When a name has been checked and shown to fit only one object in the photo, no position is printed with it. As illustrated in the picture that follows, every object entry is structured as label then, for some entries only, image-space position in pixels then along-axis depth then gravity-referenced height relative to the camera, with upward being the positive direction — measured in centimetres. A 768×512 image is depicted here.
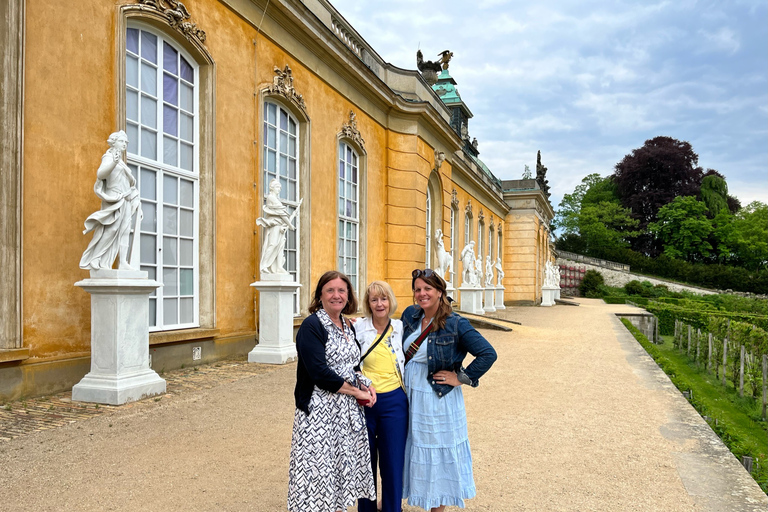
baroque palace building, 619 +175
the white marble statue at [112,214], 612 +52
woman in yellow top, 294 -70
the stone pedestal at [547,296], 3659 -217
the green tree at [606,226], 6003 +421
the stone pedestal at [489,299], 2683 -173
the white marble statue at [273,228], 932 +57
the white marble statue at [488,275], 2681 -58
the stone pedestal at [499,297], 2943 -183
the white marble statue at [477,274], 2194 -45
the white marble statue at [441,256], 1877 +23
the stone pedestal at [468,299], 2145 -139
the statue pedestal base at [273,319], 930 -96
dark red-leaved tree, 6050 +943
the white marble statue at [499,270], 2945 -37
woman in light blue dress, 288 -74
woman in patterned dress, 282 -81
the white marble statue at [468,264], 2086 -4
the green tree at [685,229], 5619 +361
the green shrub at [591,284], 5166 -191
